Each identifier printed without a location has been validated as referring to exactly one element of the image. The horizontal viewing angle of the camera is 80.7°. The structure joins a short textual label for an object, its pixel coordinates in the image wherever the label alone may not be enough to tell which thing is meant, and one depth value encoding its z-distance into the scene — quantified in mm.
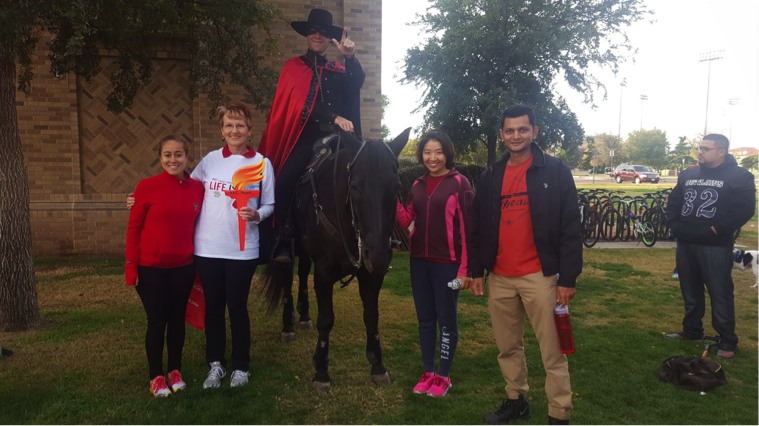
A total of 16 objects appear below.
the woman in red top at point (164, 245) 3266
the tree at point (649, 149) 60156
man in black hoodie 4645
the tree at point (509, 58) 14625
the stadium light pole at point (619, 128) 66650
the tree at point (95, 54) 4882
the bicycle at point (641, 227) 12352
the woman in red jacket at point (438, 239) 3389
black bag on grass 3842
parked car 42656
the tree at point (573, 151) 16328
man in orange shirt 2754
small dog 7637
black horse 2967
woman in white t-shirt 3412
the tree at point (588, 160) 63500
